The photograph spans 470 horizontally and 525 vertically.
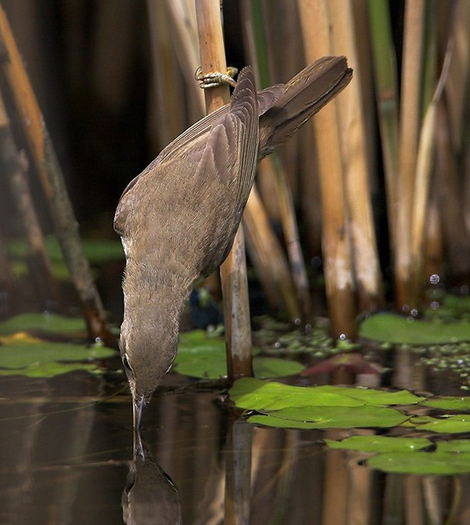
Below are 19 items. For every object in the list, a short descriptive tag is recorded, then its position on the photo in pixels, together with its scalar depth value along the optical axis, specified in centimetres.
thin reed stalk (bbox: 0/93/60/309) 888
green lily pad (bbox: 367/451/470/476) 556
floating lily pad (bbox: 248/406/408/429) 634
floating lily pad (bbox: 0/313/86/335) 894
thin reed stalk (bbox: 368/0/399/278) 834
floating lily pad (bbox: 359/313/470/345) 841
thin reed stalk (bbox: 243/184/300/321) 870
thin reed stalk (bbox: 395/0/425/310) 826
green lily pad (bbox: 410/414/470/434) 616
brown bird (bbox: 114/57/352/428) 663
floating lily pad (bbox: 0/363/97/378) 772
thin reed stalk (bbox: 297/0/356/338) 759
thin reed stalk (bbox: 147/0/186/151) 994
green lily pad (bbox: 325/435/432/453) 592
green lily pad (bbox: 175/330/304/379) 769
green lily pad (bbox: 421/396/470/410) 665
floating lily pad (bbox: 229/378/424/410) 673
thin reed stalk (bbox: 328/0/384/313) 796
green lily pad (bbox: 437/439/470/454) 583
